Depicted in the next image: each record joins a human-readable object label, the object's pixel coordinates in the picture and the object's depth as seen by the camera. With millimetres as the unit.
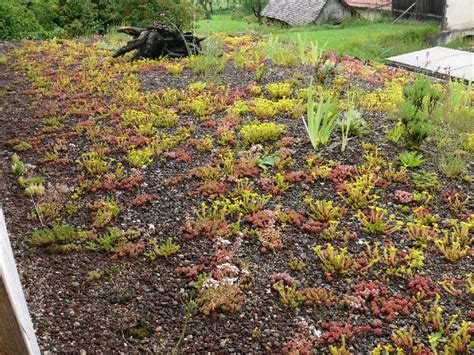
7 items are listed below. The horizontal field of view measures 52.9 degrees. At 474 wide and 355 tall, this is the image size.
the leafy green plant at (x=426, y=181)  6098
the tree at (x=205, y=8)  45762
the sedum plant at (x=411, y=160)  6547
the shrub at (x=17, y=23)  17188
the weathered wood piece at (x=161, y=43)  12367
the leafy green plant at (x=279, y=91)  9312
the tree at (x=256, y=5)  42938
